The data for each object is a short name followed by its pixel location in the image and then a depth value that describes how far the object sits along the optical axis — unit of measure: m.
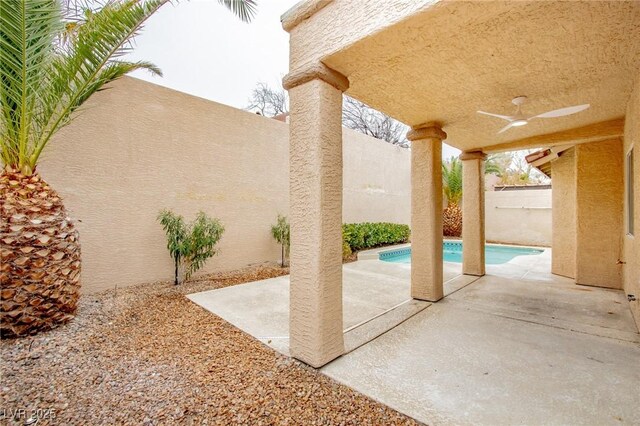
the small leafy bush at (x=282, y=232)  8.35
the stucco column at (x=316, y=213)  2.98
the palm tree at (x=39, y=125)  3.44
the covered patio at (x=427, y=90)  2.57
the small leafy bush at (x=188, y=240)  6.26
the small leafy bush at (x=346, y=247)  9.71
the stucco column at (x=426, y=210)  5.21
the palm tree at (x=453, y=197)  15.46
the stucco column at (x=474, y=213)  7.38
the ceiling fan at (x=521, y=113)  4.17
